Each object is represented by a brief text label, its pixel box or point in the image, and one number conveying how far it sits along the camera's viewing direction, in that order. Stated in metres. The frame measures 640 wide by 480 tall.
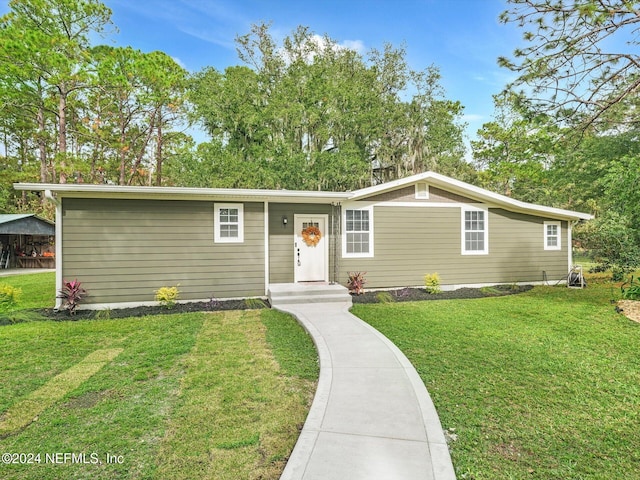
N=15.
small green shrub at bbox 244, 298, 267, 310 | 7.27
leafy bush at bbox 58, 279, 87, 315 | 6.72
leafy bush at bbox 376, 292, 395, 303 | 7.89
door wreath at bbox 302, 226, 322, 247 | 8.63
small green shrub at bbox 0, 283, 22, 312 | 7.25
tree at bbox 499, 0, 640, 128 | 5.36
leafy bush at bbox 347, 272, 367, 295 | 8.55
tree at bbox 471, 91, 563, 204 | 23.44
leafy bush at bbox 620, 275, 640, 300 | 7.65
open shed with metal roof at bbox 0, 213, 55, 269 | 14.81
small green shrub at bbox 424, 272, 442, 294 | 8.70
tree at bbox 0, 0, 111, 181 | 13.82
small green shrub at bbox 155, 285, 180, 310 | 7.14
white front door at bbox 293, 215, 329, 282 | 8.59
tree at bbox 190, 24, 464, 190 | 16.77
